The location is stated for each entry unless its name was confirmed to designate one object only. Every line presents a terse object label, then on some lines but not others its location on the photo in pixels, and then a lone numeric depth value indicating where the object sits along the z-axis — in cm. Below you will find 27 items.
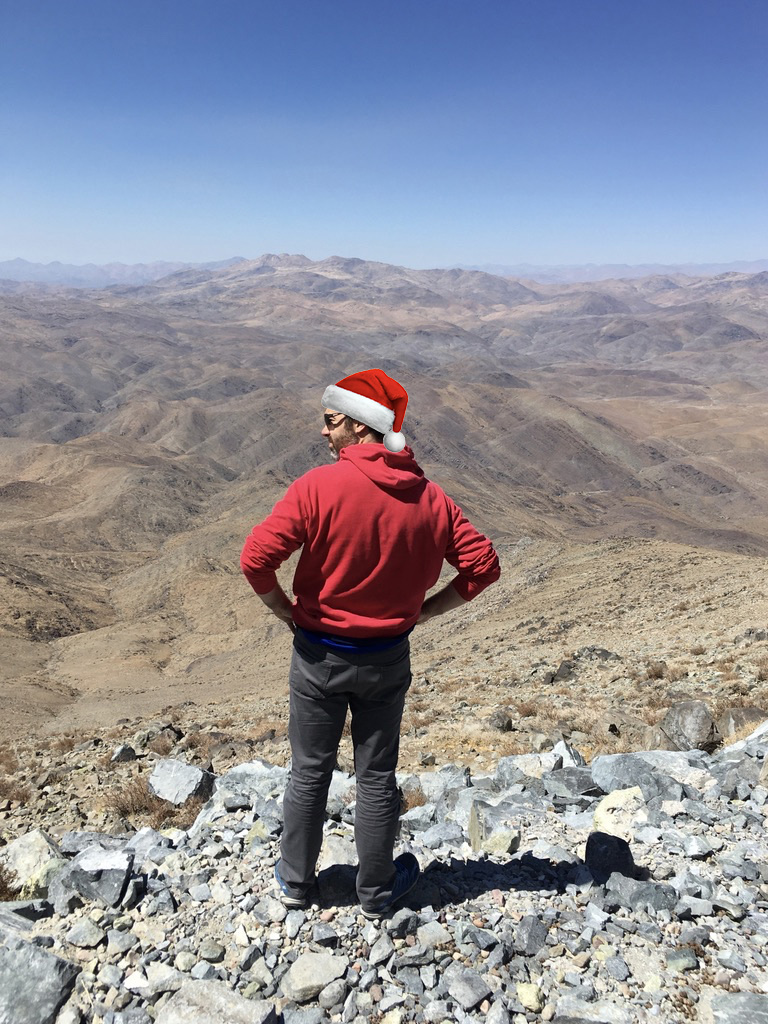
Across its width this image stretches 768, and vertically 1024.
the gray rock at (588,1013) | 257
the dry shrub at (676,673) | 983
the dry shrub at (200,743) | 911
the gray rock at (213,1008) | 256
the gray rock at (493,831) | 388
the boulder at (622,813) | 412
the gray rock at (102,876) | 325
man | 273
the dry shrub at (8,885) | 361
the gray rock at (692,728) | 627
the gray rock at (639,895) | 321
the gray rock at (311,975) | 275
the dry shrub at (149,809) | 537
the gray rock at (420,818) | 440
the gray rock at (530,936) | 298
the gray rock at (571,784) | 484
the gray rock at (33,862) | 364
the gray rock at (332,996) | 271
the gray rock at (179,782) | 557
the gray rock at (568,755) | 569
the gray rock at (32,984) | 264
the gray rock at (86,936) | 300
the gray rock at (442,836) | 400
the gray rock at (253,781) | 487
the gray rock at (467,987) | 270
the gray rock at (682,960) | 282
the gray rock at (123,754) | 838
